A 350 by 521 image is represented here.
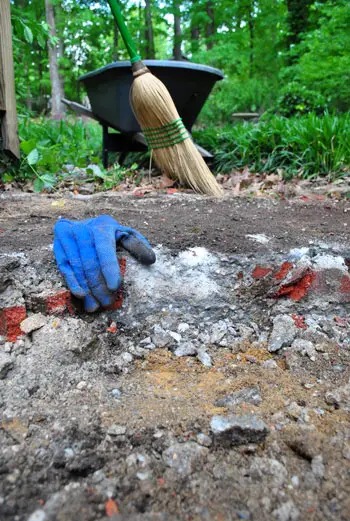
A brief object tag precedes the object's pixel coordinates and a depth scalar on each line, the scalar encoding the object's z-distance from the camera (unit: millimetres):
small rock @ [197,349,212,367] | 544
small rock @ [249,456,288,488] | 384
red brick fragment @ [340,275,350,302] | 634
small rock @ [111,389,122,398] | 484
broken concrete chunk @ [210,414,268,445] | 418
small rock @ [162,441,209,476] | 394
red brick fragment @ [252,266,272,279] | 650
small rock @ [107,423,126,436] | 426
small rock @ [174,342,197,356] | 561
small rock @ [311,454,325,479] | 387
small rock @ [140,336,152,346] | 572
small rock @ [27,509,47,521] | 347
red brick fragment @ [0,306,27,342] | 544
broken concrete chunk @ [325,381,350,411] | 469
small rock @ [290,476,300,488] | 380
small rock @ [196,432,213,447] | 419
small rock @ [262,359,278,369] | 537
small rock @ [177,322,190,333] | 593
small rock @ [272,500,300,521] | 354
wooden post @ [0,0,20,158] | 952
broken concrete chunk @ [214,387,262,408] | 468
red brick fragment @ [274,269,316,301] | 627
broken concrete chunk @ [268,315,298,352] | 571
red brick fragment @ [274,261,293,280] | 643
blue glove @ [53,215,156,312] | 576
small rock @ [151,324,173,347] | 573
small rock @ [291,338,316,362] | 551
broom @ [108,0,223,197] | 1047
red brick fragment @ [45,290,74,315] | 568
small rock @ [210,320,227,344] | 583
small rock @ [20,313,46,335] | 545
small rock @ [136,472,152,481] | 383
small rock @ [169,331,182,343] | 581
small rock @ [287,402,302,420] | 451
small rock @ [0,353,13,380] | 497
